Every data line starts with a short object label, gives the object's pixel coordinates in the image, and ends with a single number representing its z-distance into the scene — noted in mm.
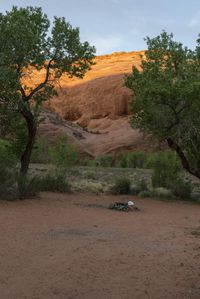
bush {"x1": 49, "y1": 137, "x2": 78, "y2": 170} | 25812
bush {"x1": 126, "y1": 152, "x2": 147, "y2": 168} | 45062
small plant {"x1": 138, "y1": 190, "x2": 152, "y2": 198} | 23922
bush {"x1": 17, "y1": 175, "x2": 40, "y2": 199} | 19172
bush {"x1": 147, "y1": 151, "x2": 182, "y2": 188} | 26094
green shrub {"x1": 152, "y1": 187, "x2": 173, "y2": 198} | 24109
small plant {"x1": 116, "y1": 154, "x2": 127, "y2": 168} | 45781
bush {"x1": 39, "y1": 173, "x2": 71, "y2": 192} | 23197
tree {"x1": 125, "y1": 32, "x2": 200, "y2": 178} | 18156
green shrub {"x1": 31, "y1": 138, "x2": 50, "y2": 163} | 39584
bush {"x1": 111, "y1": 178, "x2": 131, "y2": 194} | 24594
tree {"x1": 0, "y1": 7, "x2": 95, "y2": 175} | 19139
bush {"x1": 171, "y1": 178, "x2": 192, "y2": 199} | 24594
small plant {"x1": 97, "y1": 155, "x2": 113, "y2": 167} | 46750
